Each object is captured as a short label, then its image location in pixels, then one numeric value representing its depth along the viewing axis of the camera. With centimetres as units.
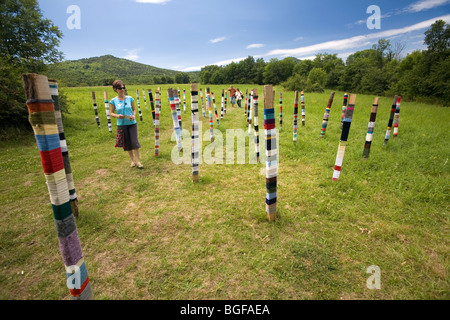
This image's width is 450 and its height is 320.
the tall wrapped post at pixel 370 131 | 529
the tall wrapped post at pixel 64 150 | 314
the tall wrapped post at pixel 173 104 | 652
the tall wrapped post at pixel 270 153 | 301
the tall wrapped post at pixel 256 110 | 583
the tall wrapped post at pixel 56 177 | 152
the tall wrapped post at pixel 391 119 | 660
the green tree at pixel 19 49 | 823
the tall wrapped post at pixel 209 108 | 844
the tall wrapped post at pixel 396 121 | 730
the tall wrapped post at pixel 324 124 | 802
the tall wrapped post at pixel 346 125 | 424
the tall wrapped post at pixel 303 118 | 1000
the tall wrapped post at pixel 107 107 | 986
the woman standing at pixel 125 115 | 494
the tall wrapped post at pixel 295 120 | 734
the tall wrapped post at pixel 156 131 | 649
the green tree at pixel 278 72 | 6291
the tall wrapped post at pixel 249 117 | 780
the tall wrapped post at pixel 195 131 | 448
